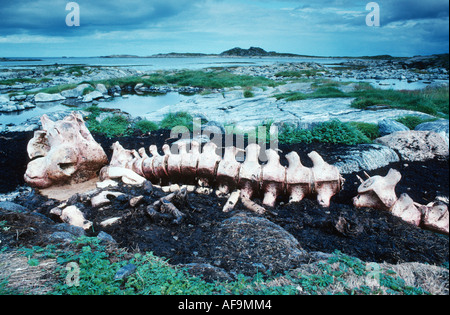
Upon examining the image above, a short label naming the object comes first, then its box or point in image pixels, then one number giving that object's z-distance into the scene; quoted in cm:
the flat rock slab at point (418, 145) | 385
